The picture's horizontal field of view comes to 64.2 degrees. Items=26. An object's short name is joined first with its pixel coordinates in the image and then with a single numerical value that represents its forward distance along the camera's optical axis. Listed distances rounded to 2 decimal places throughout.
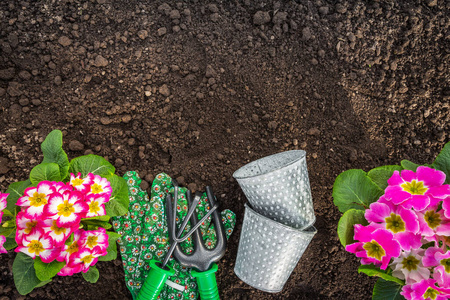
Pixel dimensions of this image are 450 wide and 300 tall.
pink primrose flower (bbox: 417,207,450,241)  0.37
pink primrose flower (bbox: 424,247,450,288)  0.36
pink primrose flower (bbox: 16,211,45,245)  0.42
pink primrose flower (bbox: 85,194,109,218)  0.44
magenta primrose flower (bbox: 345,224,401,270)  0.38
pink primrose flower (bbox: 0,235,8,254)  0.43
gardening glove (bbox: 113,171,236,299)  0.60
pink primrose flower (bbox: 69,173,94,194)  0.44
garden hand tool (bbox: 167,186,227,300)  0.57
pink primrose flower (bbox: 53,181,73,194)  0.43
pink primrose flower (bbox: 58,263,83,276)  0.45
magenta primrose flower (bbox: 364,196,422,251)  0.37
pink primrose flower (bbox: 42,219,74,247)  0.42
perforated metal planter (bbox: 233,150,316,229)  0.50
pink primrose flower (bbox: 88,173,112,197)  0.45
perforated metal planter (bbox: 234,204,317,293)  0.51
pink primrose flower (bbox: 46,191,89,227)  0.41
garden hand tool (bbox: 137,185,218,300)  0.55
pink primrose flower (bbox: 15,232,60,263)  0.42
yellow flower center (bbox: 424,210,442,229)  0.39
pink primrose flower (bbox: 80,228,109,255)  0.46
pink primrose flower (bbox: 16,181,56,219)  0.41
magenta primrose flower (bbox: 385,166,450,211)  0.37
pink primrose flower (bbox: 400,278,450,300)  0.37
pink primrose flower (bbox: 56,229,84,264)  0.44
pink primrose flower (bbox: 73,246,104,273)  0.45
